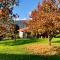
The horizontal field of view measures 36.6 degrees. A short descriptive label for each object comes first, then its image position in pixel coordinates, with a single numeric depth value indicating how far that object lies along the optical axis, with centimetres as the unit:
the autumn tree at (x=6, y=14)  510
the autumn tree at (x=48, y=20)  1136
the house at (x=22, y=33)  2694
